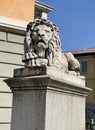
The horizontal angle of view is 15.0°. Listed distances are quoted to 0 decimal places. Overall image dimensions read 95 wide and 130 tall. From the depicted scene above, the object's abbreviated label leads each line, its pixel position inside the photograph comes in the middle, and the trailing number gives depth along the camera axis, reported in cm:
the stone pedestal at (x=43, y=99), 548
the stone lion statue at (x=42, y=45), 584
